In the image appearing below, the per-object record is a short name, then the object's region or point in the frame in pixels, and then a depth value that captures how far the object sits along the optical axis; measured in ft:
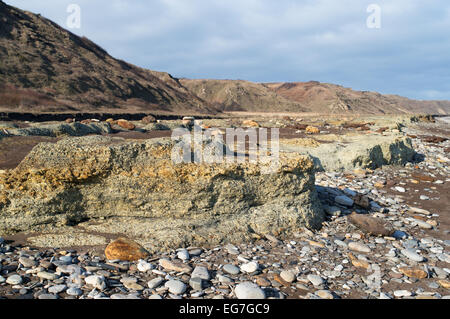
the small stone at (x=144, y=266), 10.64
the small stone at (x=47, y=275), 9.69
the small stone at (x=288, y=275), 10.67
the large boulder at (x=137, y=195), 12.66
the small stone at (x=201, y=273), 10.30
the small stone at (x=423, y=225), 17.10
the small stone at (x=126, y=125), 42.30
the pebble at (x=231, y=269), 10.89
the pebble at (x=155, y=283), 9.70
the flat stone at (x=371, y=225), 15.25
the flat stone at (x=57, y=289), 9.04
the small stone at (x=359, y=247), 13.62
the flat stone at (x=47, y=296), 8.72
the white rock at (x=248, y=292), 9.39
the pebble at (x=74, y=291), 9.00
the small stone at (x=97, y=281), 9.33
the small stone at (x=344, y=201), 19.11
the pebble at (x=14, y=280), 9.30
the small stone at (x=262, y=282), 10.26
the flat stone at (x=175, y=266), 10.73
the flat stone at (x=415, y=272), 11.62
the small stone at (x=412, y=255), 12.99
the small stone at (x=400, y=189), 23.92
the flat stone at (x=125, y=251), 11.30
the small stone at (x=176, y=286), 9.46
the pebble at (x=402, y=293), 10.25
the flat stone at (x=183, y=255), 11.60
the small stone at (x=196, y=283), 9.76
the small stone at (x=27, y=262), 10.30
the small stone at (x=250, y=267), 11.02
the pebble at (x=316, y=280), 10.55
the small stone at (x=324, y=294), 9.80
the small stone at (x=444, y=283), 11.00
